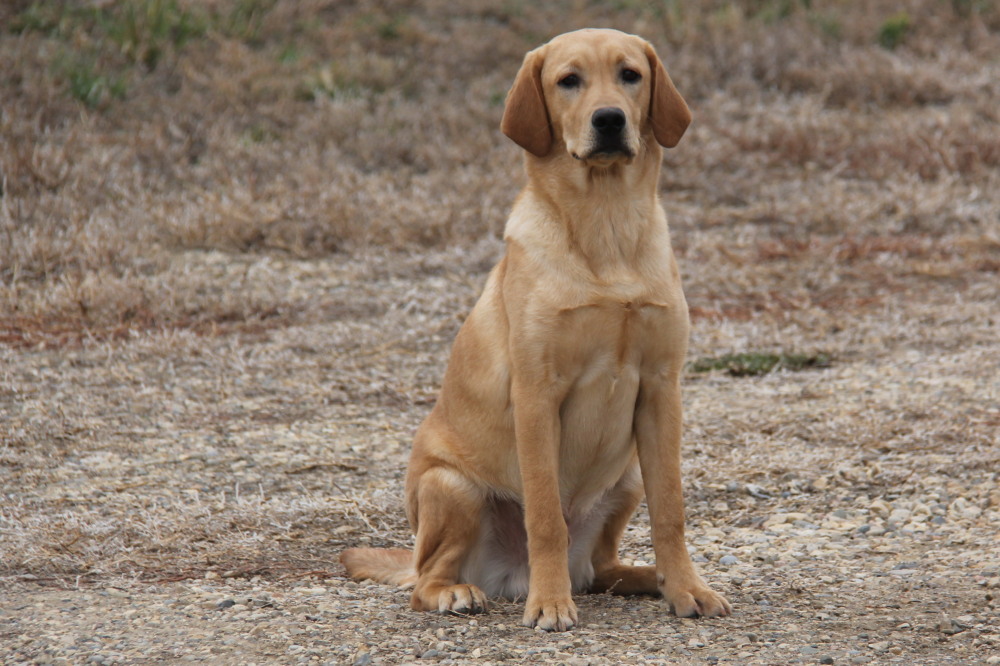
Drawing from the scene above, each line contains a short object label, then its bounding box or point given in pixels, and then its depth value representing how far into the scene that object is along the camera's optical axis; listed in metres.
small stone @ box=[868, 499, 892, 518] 9.08
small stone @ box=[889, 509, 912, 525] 8.87
